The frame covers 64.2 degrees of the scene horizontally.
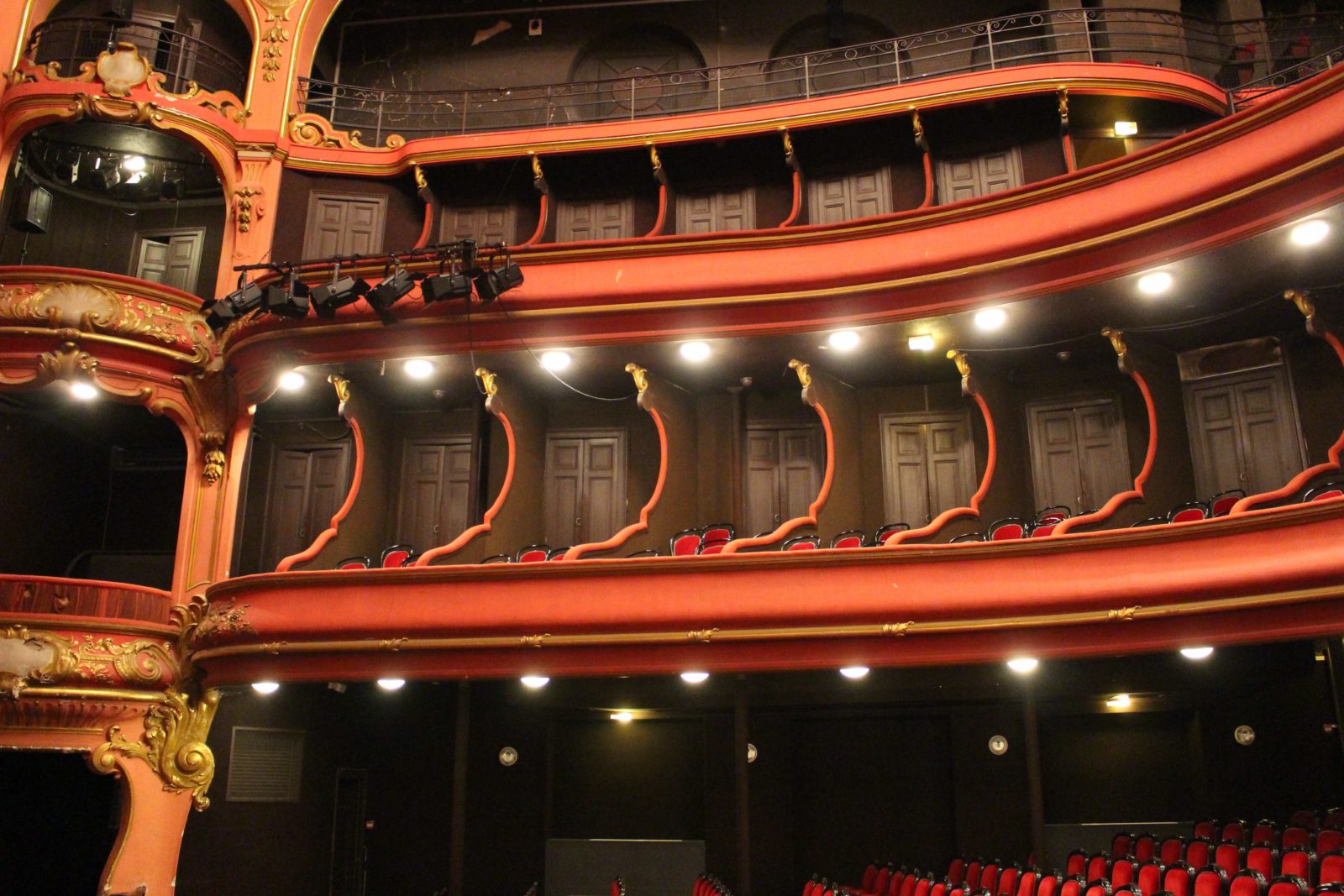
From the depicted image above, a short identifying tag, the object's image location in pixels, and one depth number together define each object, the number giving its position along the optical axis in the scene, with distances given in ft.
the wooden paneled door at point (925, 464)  34.81
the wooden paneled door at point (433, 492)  36.94
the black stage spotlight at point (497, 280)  29.04
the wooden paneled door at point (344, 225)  38.32
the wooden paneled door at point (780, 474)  35.70
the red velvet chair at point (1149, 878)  22.04
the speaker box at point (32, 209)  37.60
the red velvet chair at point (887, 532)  30.43
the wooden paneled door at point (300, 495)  37.50
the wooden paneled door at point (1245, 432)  30.42
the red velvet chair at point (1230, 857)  22.99
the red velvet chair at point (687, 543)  31.22
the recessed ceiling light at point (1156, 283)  26.46
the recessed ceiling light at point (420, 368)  32.07
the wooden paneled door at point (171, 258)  39.52
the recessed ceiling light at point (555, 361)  31.68
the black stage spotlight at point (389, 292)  29.27
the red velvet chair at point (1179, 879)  21.02
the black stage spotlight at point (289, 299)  29.78
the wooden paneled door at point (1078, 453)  33.19
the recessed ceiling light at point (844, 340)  29.86
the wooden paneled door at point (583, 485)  36.32
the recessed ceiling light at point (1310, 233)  23.81
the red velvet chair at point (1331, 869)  19.39
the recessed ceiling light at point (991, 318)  28.53
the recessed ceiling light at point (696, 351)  30.81
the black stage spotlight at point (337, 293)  29.63
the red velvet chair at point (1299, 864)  20.62
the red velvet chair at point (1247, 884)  19.66
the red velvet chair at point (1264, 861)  21.75
